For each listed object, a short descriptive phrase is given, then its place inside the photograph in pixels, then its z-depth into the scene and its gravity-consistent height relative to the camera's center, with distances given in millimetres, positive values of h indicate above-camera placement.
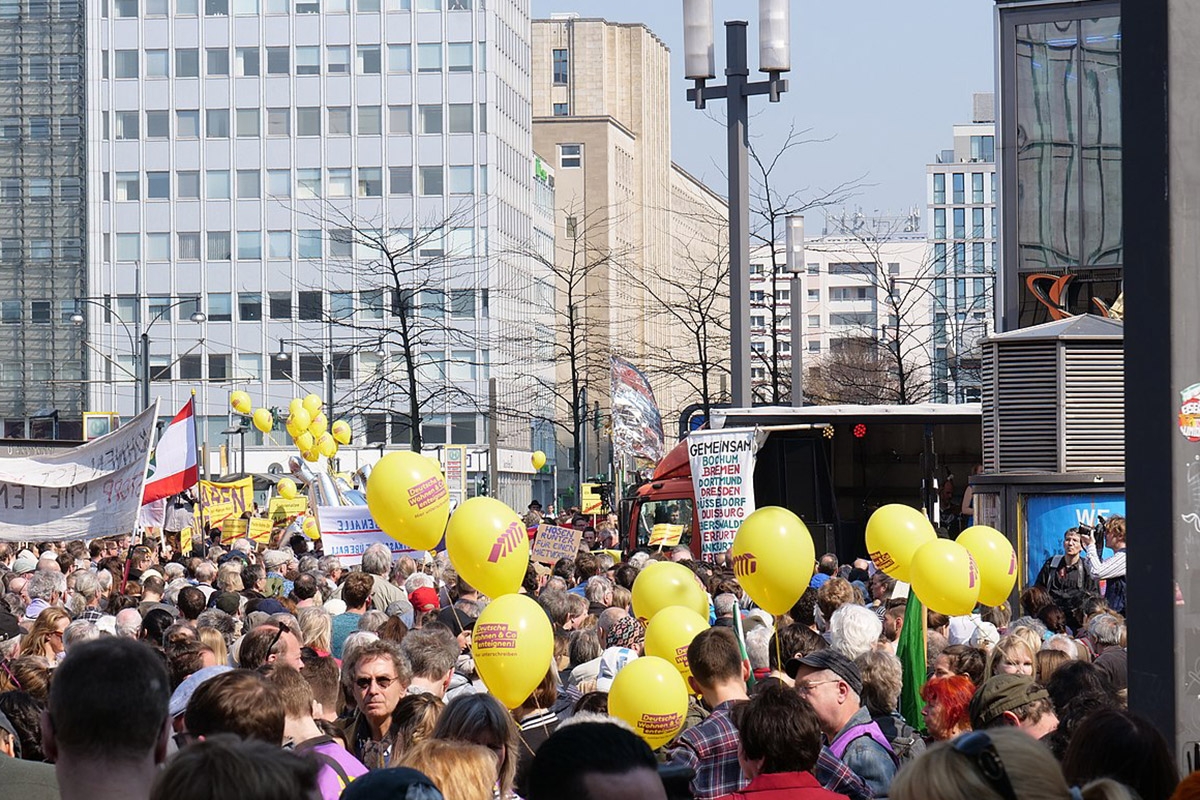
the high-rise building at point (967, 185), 190625 +20532
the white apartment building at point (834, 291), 173875 +9216
